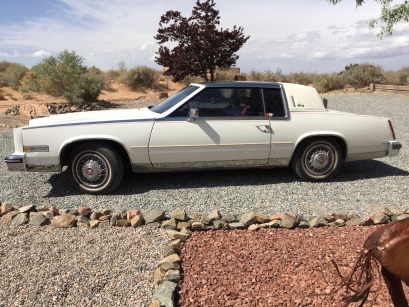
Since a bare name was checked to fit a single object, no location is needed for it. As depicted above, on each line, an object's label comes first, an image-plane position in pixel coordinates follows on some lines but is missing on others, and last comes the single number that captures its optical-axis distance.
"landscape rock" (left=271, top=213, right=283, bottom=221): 3.91
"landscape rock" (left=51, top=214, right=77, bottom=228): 3.89
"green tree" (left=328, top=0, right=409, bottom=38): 9.32
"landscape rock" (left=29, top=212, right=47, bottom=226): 3.95
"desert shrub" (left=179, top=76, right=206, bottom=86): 25.85
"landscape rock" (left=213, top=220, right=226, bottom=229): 3.76
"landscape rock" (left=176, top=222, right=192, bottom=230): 3.77
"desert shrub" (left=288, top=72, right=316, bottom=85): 28.15
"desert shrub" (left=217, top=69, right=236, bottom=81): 25.75
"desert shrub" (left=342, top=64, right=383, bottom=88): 23.70
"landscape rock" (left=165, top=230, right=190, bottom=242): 3.53
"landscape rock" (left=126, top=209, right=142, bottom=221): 3.99
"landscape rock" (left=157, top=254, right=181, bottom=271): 2.98
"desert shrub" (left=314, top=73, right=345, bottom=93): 24.02
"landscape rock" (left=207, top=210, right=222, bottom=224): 3.84
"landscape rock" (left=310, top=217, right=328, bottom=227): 3.77
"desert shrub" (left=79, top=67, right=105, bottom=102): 16.45
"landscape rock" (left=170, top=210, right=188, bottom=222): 3.89
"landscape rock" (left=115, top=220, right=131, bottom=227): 3.90
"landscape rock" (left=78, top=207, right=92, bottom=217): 4.11
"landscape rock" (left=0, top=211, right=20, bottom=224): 4.04
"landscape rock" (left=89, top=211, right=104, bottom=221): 4.03
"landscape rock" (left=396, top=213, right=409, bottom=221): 3.94
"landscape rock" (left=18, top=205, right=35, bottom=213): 4.17
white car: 4.72
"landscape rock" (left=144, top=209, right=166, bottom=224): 3.95
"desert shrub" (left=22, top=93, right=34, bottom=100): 21.14
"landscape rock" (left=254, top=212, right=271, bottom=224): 3.83
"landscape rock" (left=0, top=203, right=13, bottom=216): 4.23
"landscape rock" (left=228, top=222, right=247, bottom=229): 3.75
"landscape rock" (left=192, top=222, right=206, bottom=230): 3.75
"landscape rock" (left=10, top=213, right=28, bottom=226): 3.98
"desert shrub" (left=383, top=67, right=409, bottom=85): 24.36
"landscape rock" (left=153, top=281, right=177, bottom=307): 2.56
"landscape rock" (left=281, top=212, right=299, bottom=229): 3.74
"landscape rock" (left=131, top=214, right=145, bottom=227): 3.87
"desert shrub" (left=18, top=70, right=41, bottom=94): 19.22
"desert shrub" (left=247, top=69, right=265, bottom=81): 28.60
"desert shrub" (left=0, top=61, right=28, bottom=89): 25.70
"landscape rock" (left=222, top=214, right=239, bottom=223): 3.86
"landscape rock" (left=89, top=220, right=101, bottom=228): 3.89
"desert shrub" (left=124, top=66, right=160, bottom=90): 27.03
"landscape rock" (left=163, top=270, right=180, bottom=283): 2.84
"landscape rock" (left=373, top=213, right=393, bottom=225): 3.81
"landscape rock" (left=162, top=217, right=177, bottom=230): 3.81
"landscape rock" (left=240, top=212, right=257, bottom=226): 3.78
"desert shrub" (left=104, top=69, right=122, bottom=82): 29.16
